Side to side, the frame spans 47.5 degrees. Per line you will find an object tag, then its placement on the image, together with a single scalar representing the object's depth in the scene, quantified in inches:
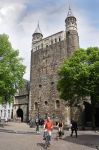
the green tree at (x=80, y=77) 561.4
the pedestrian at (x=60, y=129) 360.2
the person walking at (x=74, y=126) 425.8
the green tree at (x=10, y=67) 573.5
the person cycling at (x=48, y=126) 262.5
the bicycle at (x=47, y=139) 252.2
